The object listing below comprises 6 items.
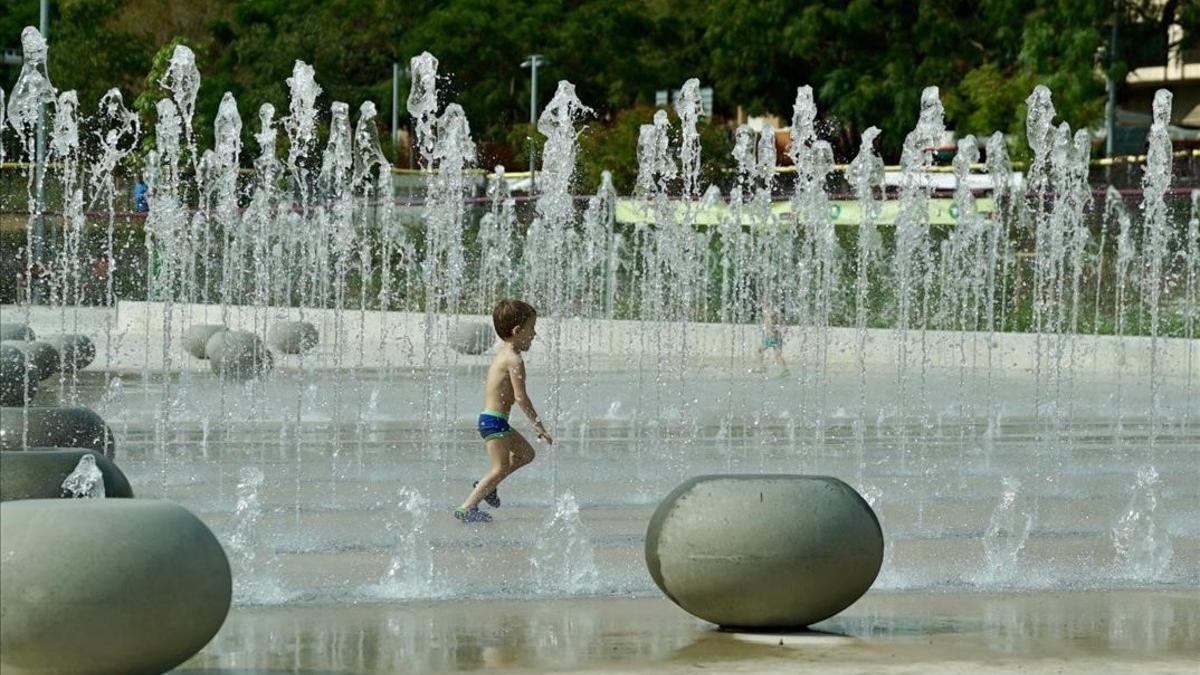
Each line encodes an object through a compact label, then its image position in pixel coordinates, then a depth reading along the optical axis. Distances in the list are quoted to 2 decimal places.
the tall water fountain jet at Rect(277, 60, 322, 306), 38.12
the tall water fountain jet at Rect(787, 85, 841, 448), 29.06
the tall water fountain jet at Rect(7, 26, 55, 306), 20.67
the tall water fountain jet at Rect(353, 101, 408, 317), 36.09
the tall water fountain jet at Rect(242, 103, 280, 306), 37.91
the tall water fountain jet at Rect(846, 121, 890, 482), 20.61
